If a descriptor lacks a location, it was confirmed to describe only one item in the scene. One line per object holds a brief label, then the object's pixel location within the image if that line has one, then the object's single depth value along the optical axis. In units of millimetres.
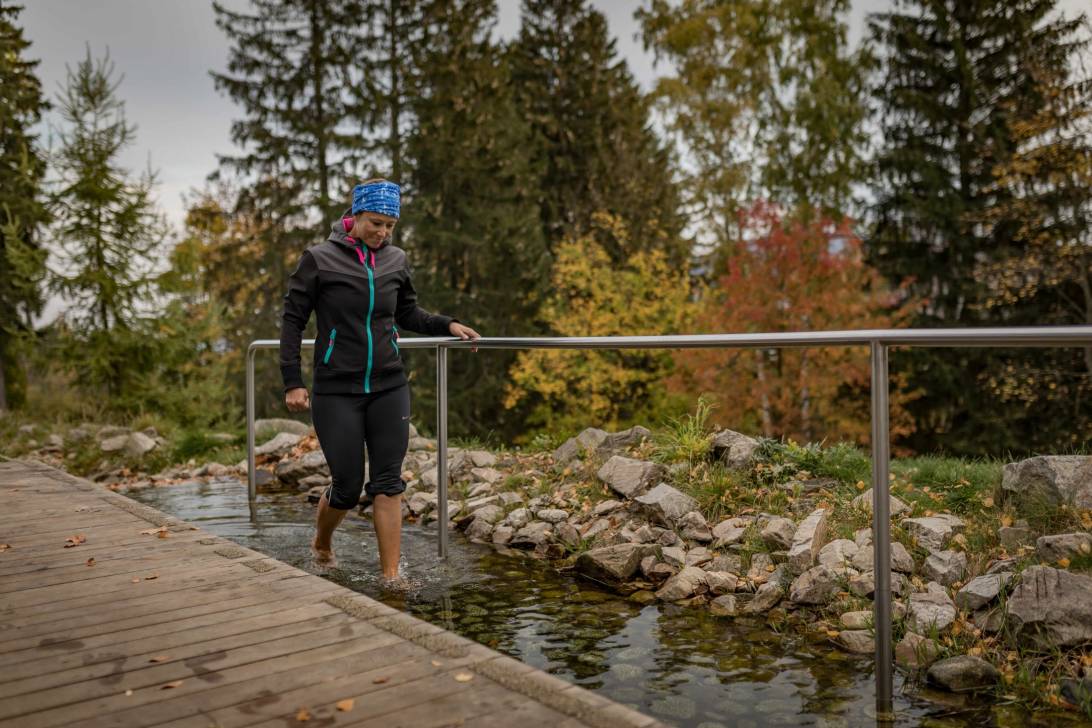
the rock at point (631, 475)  5375
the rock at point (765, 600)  3949
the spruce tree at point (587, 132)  21828
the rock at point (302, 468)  7730
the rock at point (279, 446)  8750
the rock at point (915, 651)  3238
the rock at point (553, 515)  5414
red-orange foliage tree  15805
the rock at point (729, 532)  4582
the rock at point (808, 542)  4105
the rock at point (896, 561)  3957
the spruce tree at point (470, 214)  20000
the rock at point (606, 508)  5285
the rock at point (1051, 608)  3107
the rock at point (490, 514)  5693
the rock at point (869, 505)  4594
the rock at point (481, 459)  7055
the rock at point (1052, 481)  4176
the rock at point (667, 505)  4898
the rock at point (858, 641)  3414
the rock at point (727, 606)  3955
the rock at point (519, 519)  5531
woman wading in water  3854
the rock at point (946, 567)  3812
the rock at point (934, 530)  4148
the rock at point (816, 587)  3859
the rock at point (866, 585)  3775
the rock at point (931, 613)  3434
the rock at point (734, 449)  5484
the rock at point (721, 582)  4172
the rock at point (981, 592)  3518
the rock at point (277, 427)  9914
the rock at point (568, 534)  5102
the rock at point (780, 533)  4398
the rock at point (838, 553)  4012
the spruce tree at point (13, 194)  17062
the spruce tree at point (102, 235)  12547
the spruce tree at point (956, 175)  18156
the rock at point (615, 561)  4477
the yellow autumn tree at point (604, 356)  18109
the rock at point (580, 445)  6485
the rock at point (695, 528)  4719
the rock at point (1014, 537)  4020
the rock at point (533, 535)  5234
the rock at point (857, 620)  3521
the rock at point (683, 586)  4180
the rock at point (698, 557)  4488
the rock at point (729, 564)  4379
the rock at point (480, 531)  5551
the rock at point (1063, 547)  3613
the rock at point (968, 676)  3047
